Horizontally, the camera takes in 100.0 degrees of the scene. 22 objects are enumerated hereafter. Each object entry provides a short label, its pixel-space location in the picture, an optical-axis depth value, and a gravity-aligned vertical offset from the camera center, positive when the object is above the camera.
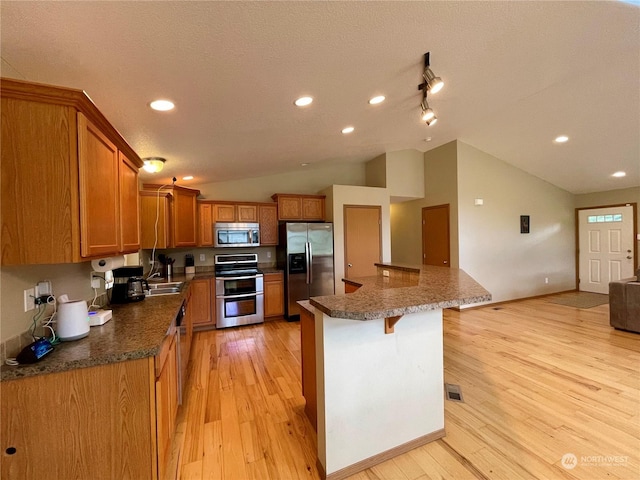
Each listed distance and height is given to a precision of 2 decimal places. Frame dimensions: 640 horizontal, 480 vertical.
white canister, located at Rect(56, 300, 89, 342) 1.44 -0.41
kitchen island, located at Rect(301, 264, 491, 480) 1.50 -0.83
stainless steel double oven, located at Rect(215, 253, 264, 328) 4.21 -0.80
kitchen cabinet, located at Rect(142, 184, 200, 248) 3.60 +0.39
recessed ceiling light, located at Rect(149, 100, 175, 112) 1.82 +0.96
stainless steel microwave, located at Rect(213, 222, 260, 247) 4.43 +0.13
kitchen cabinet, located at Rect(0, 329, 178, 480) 1.15 -0.80
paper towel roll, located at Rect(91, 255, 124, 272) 1.90 -0.14
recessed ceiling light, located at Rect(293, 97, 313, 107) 2.21 +1.17
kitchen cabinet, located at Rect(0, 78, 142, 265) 1.15 +0.32
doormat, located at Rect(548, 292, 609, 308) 5.24 -1.36
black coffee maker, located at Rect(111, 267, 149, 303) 2.32 -0.37
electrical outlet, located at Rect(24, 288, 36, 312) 1.38 -0.27
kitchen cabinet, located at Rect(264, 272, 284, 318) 4.59 -0.92
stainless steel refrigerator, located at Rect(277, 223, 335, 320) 4.62 -0.36
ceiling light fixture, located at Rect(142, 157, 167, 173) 2.97 +0.90
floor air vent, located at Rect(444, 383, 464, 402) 2.30 -1.38
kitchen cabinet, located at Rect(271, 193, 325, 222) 4.88 +0.63
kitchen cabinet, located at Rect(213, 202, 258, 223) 4.50 +0.51
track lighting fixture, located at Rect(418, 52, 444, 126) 2.04 +1.29
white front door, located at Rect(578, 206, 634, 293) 5.75 -0.27
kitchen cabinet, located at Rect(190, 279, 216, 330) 4.08 -0.94
